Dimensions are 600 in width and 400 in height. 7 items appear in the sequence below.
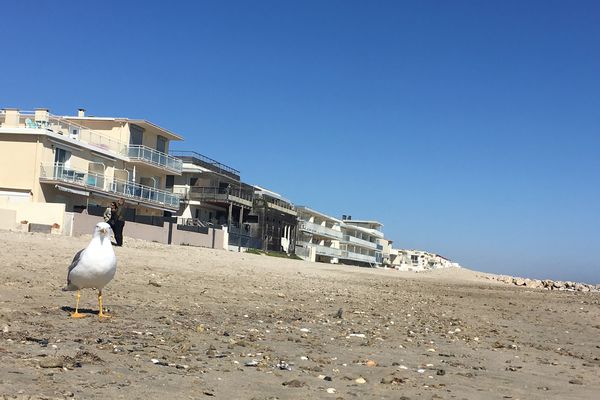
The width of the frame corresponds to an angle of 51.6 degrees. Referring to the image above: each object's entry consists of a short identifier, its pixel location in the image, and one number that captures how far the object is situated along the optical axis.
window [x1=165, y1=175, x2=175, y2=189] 67.02
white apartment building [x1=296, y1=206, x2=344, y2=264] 92.37
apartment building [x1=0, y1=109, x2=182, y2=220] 41.91
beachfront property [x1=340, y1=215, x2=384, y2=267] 112.29
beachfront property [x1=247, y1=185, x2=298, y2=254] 77.25
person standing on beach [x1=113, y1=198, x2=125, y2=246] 23.09
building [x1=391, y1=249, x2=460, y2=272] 158.62
